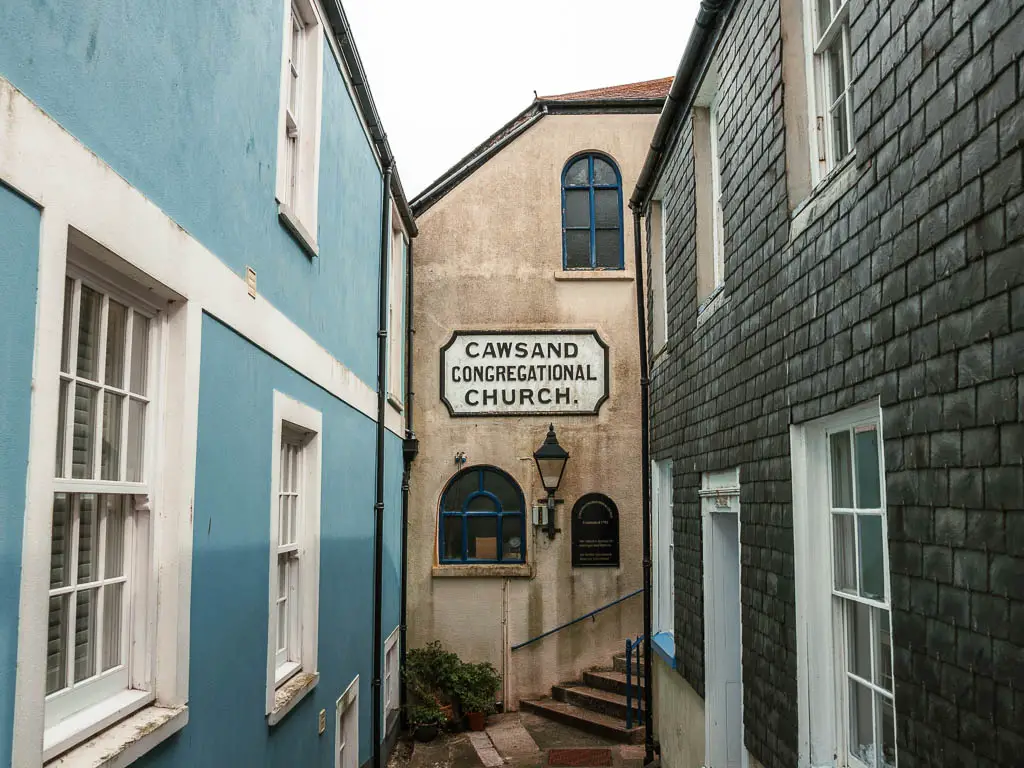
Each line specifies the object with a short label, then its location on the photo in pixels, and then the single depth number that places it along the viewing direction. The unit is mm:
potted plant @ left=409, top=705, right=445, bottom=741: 11641
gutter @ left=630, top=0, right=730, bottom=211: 6641
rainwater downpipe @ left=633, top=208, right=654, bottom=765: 9945
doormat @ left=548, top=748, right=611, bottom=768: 10375
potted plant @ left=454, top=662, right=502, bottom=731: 11984
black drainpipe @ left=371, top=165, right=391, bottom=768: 9875
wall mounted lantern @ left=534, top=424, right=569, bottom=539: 12516
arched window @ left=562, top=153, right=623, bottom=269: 13547
